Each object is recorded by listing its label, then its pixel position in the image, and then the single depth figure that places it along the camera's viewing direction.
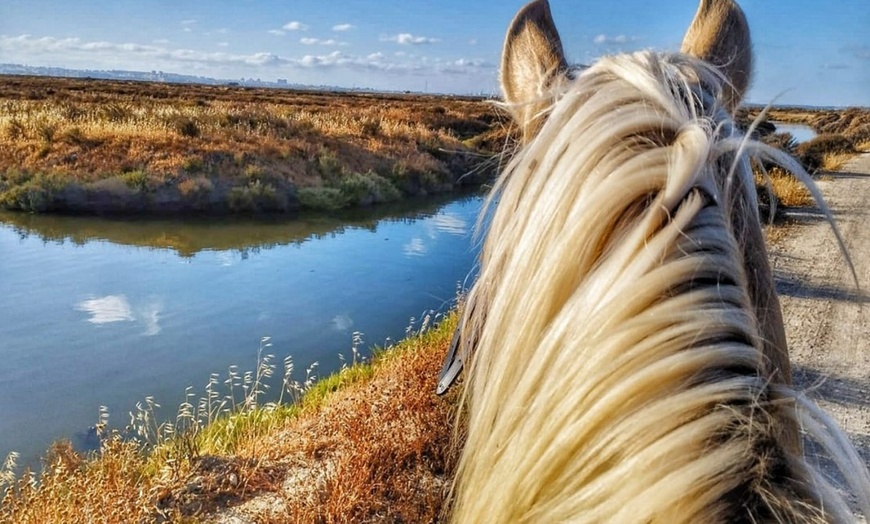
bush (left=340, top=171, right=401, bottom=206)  15.93
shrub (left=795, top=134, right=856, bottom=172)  17.50
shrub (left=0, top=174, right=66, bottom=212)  12.15
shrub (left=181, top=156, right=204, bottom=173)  14.48
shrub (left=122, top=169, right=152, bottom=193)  13.23
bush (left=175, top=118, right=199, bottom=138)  17.89
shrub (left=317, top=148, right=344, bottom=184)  16.70
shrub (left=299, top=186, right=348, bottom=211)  14.90
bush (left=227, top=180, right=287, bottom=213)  13.80
